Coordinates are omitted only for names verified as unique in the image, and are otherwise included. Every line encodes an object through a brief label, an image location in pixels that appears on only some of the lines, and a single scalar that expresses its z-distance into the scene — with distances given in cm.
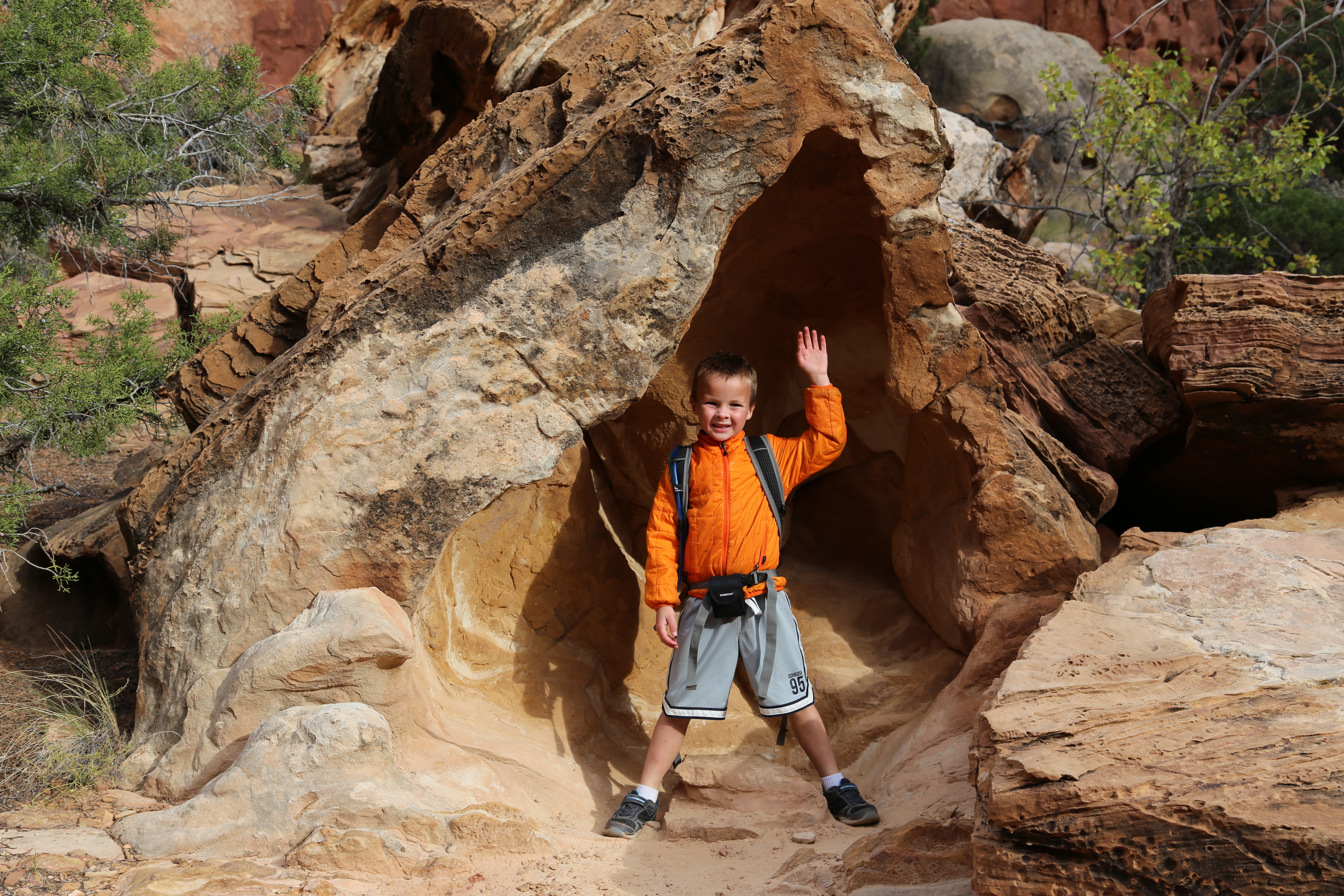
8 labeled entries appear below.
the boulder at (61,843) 252
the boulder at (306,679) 285
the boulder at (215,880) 235
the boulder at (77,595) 469
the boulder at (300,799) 259
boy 320
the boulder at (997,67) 1436
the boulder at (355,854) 251
